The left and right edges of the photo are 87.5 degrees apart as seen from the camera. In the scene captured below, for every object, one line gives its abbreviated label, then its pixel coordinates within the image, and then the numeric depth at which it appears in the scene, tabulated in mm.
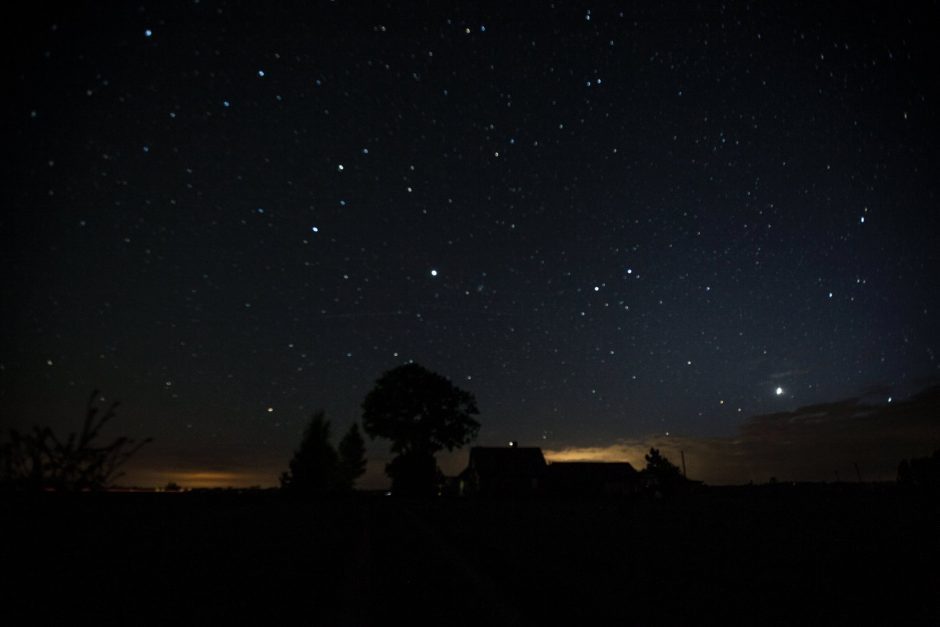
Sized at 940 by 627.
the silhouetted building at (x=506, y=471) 55281
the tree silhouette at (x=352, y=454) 75125
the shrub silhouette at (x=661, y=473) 63962
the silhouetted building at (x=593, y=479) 56781
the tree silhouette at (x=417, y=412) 47656
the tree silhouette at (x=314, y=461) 46188
